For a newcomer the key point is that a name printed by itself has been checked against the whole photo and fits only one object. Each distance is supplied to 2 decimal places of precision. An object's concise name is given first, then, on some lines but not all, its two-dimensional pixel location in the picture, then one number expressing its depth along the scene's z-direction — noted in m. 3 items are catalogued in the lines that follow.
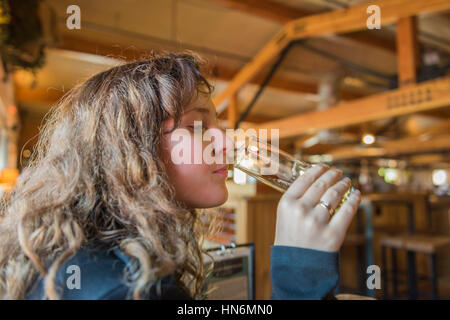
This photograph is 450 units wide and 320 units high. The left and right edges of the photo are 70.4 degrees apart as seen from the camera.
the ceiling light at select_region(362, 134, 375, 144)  3.44
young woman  0.50
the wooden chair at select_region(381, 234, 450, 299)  2.89
